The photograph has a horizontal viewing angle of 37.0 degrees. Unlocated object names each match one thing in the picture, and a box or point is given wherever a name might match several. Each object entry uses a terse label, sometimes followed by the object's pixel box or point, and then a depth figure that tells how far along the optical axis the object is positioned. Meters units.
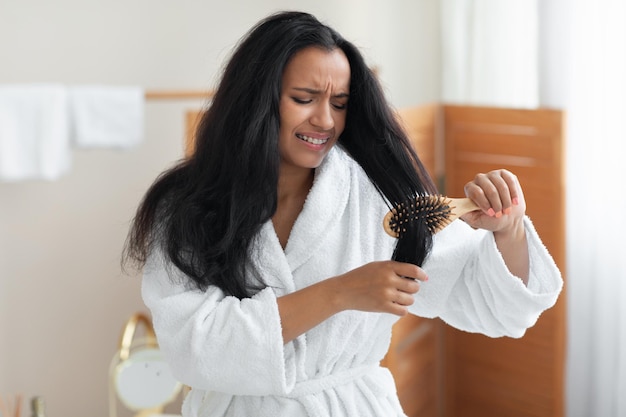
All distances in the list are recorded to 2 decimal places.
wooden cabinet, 2.57
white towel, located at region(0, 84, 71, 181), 2.28
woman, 1.28
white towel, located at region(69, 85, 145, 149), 2.36
